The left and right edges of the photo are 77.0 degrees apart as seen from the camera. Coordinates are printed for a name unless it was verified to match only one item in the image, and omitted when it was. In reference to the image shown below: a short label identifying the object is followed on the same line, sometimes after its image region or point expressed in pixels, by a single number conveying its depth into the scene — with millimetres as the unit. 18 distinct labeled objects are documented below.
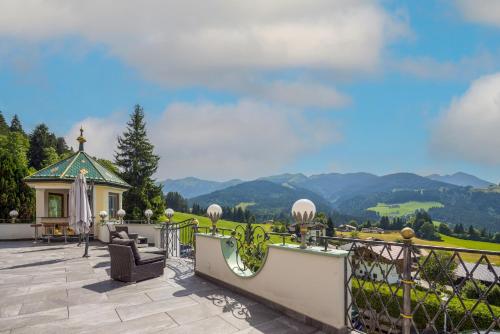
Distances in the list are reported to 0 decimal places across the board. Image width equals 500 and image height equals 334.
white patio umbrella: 10242
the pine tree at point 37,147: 39000
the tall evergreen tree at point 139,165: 30859
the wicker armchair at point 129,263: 6625
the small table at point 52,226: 14378
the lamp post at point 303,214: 4564
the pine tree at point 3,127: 45562
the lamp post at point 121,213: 14667
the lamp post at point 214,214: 6914
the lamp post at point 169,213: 11148
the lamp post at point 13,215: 15166
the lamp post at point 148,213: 14199
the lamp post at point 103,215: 13506
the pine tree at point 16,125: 50362
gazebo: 14867
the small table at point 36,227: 13948
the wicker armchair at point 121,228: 12800
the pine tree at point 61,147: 43831
